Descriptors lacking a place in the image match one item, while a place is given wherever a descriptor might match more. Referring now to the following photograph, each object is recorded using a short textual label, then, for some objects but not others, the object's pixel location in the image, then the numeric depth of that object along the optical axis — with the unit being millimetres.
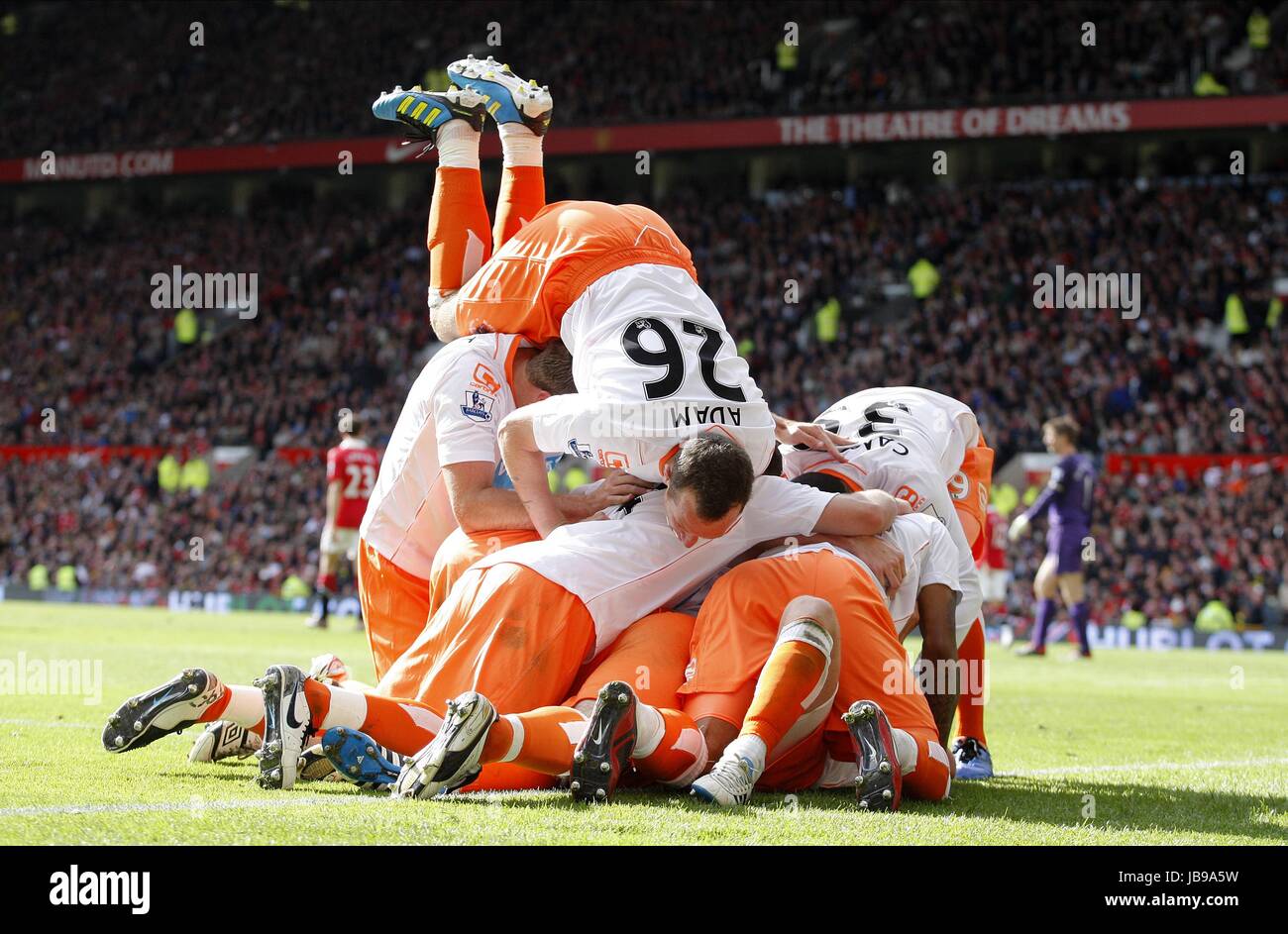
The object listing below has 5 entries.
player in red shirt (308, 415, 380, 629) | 15612
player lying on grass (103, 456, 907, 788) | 4355
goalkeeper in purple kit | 14617
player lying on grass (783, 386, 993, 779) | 5660
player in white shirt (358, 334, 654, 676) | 5582
